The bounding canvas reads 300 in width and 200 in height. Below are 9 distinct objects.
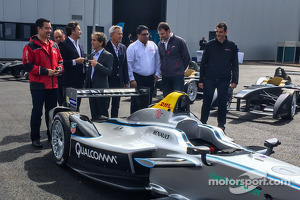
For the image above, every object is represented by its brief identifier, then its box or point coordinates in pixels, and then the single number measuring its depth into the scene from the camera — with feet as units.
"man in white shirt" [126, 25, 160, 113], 19.11
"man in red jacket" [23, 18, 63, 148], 16.07
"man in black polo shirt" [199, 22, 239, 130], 19.48
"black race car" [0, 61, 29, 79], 47.59
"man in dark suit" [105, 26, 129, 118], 18.83
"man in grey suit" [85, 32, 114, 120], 16.96
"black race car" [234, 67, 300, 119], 24.13
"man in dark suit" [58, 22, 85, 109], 18.42
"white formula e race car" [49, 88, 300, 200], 9.14
